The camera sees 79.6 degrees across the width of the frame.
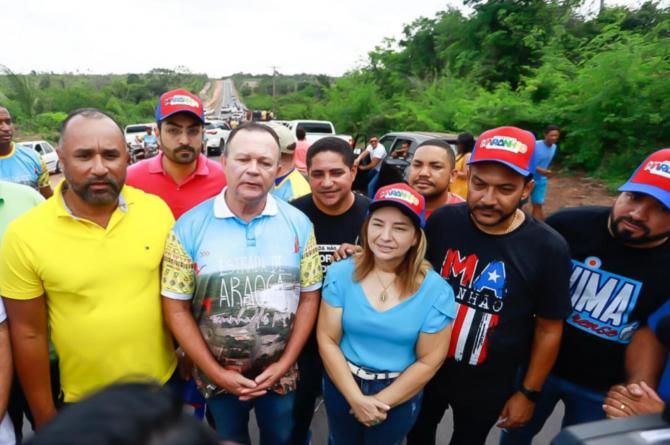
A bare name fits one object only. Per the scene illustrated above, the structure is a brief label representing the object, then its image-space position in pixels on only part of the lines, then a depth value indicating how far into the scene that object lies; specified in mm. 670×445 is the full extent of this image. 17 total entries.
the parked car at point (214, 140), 21125
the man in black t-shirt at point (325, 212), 2477
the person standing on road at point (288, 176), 3572
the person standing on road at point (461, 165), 4836
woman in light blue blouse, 1924
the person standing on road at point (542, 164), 7266
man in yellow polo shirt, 1709
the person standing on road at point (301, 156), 6374
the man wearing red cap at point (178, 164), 2756
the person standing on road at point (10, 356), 1753
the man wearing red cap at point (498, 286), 1922
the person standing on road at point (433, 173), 3064
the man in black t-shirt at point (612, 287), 1851
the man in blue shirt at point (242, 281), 1886
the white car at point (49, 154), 15262
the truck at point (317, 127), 17511
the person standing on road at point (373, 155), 8383
